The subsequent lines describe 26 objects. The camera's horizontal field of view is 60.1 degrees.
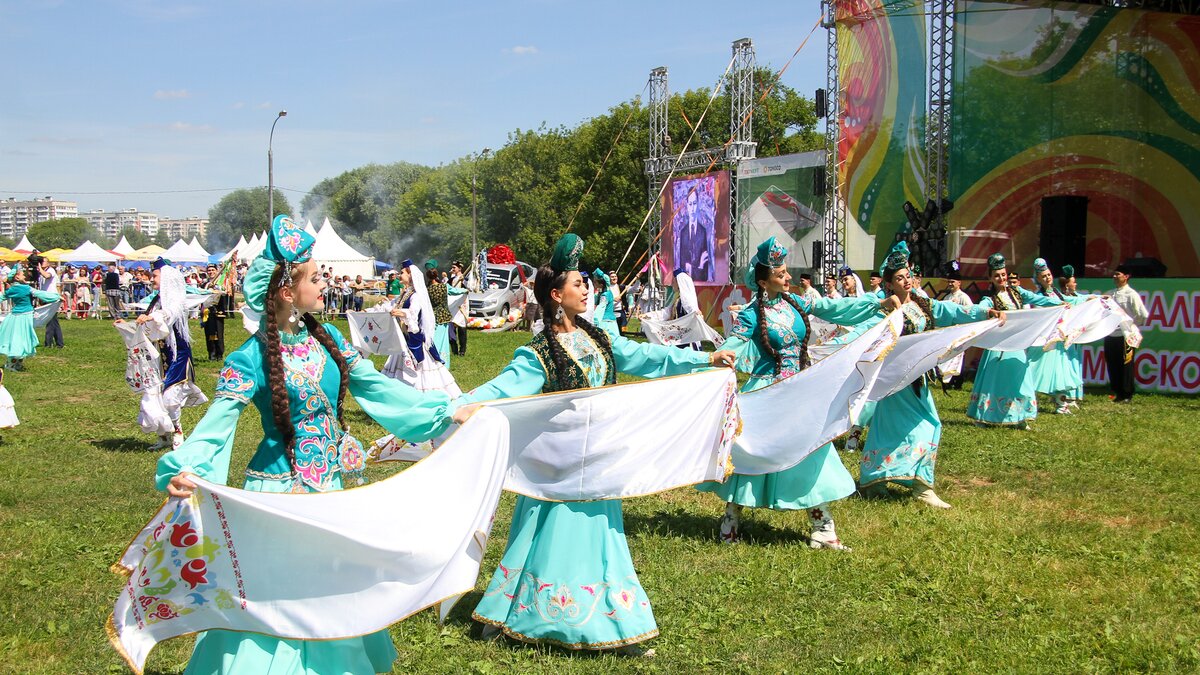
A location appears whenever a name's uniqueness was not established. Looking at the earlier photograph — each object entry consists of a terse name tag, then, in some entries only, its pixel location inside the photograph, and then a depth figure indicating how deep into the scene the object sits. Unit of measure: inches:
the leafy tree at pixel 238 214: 4114.4
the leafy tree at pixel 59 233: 4982.8
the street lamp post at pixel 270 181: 1259.5
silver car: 1246.9
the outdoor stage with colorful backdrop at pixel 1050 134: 759.1
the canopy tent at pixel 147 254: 2030.0
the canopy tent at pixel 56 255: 1963.1
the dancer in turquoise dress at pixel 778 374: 261.3
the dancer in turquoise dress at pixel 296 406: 137.7
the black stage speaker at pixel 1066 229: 732.0
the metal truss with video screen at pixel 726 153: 1023.0
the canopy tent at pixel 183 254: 1923.0
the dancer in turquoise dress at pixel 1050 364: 489.1
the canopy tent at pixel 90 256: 1907.0
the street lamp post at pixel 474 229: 1830.7
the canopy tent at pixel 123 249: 2070.6
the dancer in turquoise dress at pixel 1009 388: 462.9
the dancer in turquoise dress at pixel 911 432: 310.2
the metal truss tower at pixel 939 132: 756.0
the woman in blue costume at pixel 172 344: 407.5
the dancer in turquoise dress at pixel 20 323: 658.2
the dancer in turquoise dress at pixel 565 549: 185.9
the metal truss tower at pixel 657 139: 1117.7
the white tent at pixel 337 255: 1741.1
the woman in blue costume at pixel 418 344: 500.4
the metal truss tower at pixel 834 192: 887.1
